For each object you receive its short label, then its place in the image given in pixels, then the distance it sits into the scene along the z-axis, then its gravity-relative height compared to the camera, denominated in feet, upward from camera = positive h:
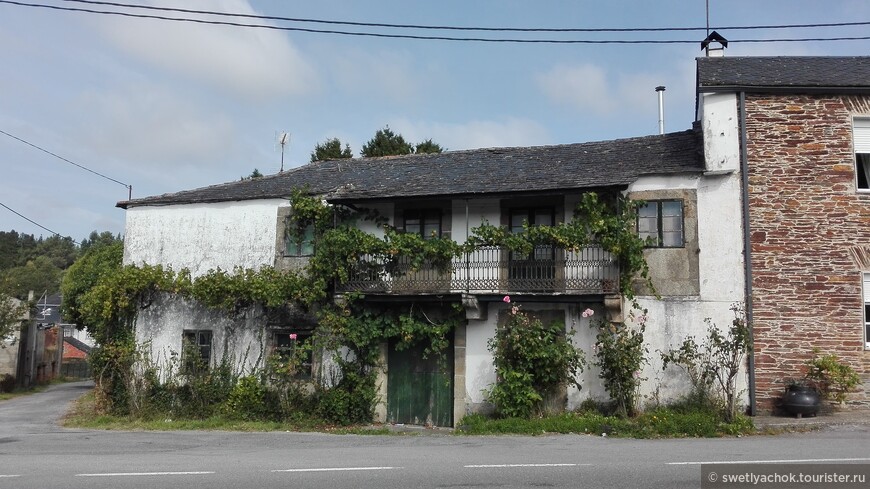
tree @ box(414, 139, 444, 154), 107.45 +28.79
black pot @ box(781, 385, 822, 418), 44.06 -3.71
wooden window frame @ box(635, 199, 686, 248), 49.57 +8.04
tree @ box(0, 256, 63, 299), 250.37 +21.56
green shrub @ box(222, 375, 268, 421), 52.19 -5.10
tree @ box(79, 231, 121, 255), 283.61 +44.51
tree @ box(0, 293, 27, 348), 86.07 +1.87
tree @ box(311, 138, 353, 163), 113.19 +29.53
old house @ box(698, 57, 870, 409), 46.68 +8.67
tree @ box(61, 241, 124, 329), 95.04 +8.27
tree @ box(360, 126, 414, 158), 109.29 +29.76
